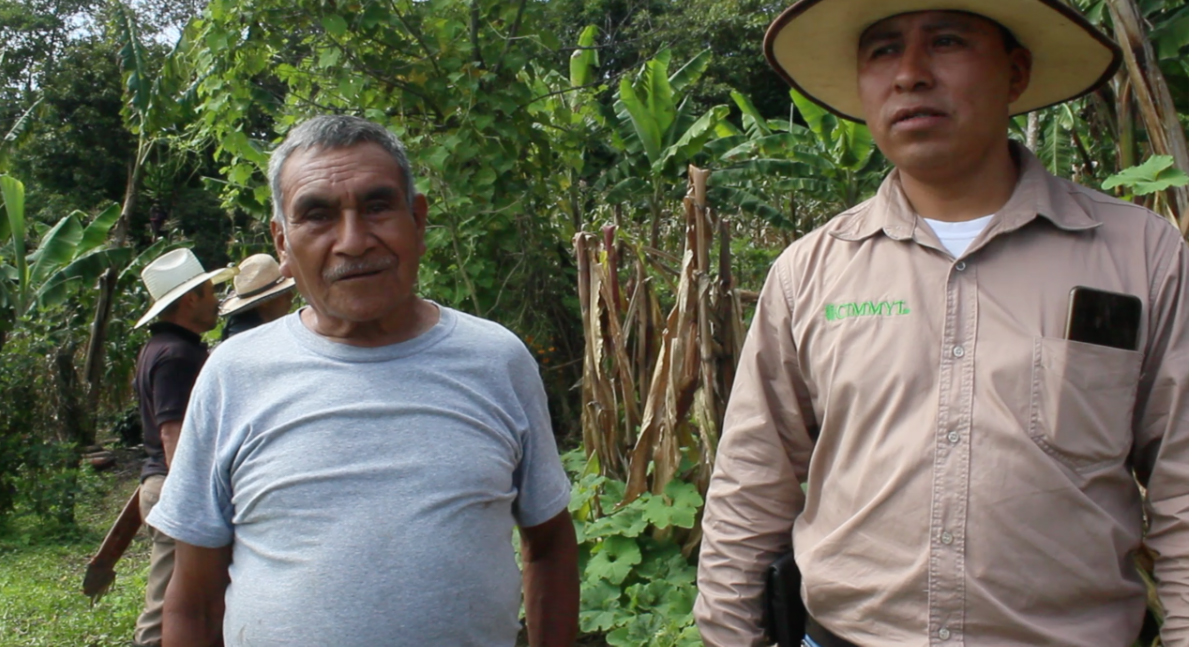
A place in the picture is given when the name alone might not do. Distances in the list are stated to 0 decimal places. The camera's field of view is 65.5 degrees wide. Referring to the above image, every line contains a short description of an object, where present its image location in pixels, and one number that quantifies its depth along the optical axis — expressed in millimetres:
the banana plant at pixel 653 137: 6230
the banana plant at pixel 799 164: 6496
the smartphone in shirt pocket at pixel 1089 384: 1472
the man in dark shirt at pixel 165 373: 3398
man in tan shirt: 1476
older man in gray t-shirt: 1493
